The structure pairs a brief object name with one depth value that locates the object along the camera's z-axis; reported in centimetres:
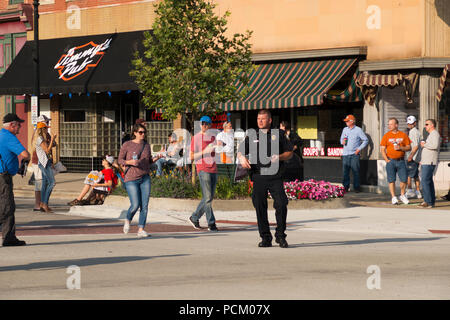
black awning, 2816
